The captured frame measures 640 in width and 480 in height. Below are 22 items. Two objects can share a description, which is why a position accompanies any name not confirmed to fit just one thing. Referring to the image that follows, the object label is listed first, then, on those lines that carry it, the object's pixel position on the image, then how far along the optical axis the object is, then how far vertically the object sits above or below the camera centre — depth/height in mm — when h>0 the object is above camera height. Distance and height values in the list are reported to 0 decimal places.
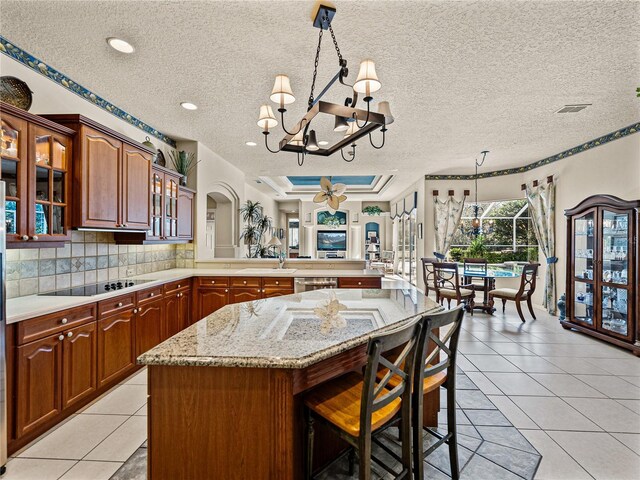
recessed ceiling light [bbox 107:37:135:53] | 2271 +1470
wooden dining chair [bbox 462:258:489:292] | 5297 -500
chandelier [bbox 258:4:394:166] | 1783 +824
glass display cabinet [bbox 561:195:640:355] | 3592 -394
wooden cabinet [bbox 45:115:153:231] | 2553 +569
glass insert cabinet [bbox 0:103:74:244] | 2053 +444
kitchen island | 1247 -708
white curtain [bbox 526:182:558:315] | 5379 +139
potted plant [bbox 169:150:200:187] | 4512 +1141
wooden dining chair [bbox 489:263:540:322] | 4848 -872
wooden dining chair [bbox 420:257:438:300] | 5752 -652
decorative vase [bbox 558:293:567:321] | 4591 -1023
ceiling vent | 3350 +1476
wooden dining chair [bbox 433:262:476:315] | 5203 -859
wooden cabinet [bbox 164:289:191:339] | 3629 -933
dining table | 5117 -619
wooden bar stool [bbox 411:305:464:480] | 1484 -771
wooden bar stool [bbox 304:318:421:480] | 1227 -764
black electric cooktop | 2570 -476
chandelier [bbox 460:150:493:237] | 6270 +343
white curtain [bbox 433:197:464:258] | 6727 +400
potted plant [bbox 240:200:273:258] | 6426 +261
